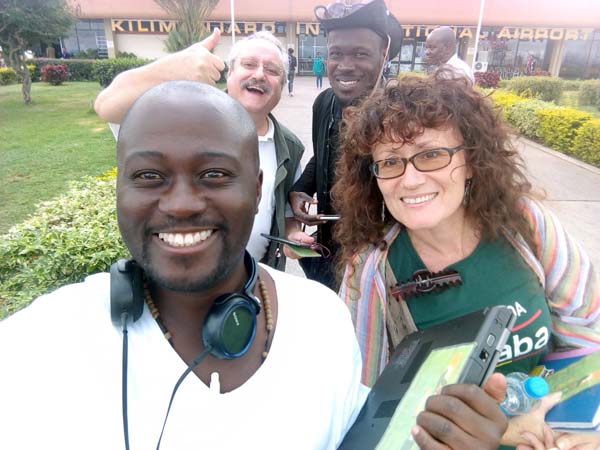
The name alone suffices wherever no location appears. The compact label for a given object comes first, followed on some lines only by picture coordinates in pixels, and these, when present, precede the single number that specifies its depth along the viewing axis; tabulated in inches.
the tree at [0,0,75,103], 570.9
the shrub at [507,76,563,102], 630.7
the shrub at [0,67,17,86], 869.8
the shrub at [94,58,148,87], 787.3
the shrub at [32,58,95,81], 966.4
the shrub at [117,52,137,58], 1037.8
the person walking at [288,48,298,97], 763.4
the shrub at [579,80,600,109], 605.9
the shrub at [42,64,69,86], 876.6
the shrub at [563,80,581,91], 811.4
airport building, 994.1
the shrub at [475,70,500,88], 759.7
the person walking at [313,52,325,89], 852.0
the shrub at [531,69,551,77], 1004.0
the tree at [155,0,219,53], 735.7
